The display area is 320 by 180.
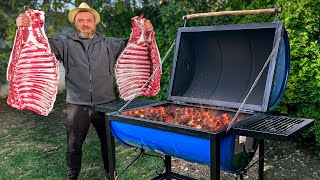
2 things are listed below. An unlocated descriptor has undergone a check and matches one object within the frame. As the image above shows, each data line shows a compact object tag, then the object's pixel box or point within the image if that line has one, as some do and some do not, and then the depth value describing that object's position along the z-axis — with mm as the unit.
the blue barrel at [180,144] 2564
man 3834
